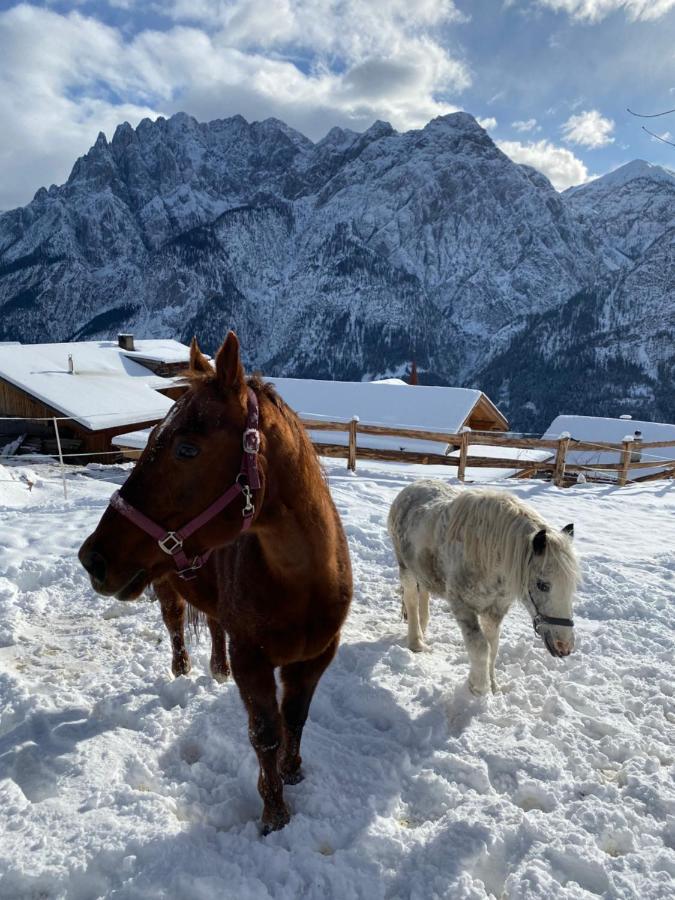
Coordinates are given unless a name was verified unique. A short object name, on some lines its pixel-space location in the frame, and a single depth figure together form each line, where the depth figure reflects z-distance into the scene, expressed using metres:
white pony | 3.00
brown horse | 1.65
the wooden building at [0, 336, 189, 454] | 16.84
